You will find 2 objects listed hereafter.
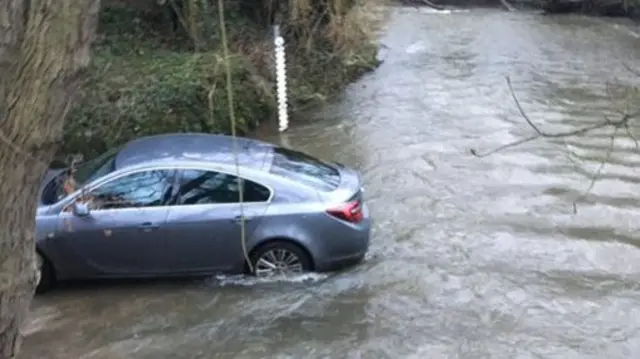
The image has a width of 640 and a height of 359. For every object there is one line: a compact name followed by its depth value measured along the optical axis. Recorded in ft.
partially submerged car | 33.30
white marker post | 60.39
